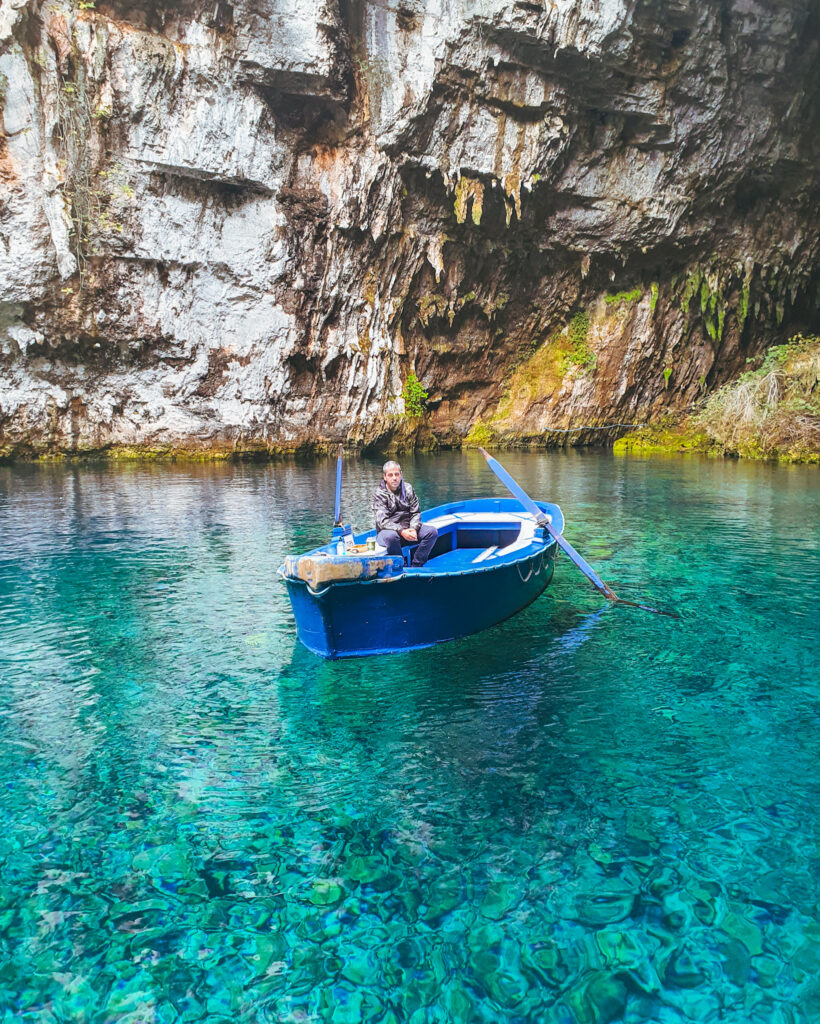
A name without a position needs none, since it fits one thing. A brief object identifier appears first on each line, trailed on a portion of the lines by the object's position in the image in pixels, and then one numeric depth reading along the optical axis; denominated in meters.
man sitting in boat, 7.64
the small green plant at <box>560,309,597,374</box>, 33.12
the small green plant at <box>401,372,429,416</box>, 31.08
